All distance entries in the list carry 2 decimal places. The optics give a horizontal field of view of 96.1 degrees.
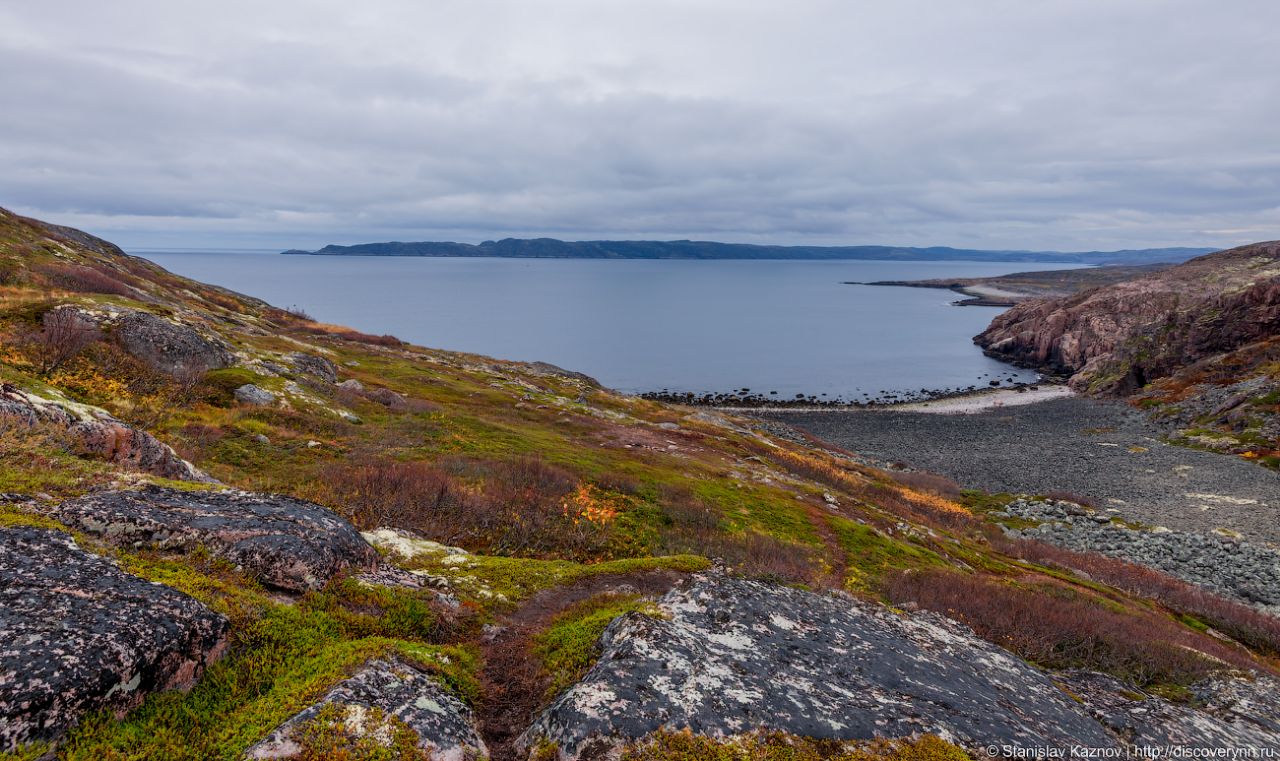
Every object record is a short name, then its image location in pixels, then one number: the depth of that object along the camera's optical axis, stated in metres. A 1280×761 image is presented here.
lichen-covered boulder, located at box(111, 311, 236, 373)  23.48
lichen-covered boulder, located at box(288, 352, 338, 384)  34.59
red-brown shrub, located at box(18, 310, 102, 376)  19.02
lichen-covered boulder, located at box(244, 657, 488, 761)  5.70
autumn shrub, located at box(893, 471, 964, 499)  50.25
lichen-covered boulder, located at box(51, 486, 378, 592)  8.19
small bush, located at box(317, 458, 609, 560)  15.13
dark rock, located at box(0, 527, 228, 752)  5.02
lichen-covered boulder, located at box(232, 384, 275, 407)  24.40
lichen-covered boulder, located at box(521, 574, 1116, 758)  6.66
